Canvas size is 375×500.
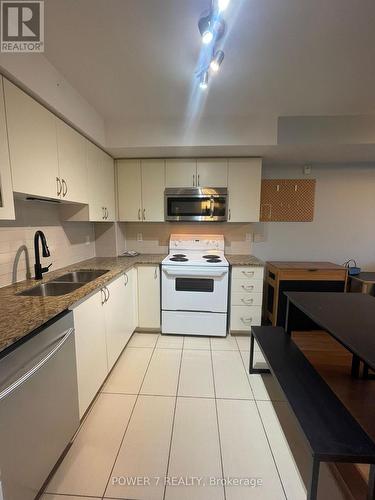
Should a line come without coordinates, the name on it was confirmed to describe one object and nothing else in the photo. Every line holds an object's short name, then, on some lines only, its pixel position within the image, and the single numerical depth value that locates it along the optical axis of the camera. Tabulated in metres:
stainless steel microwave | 2.63
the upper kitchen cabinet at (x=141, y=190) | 2.68
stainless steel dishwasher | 0.86
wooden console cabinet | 2.63
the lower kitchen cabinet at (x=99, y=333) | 1.42
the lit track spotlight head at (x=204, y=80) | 1.46
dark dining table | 1.03
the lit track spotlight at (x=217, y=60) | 1.25
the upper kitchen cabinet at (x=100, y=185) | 2.16
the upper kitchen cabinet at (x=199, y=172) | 2.62
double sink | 1.61
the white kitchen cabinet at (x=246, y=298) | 2.49
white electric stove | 2.46
